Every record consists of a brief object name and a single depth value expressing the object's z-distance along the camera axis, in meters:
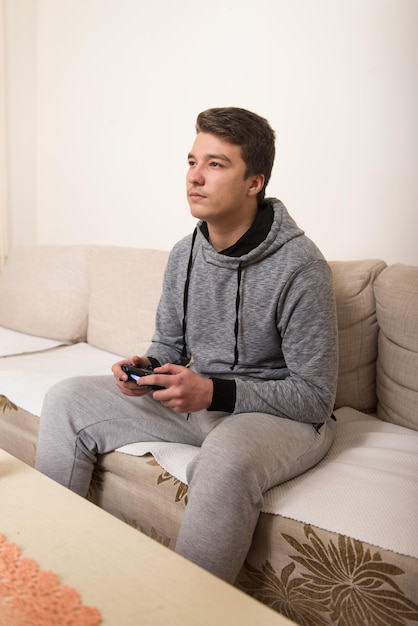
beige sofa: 0.92
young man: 1.14
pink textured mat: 0.62
